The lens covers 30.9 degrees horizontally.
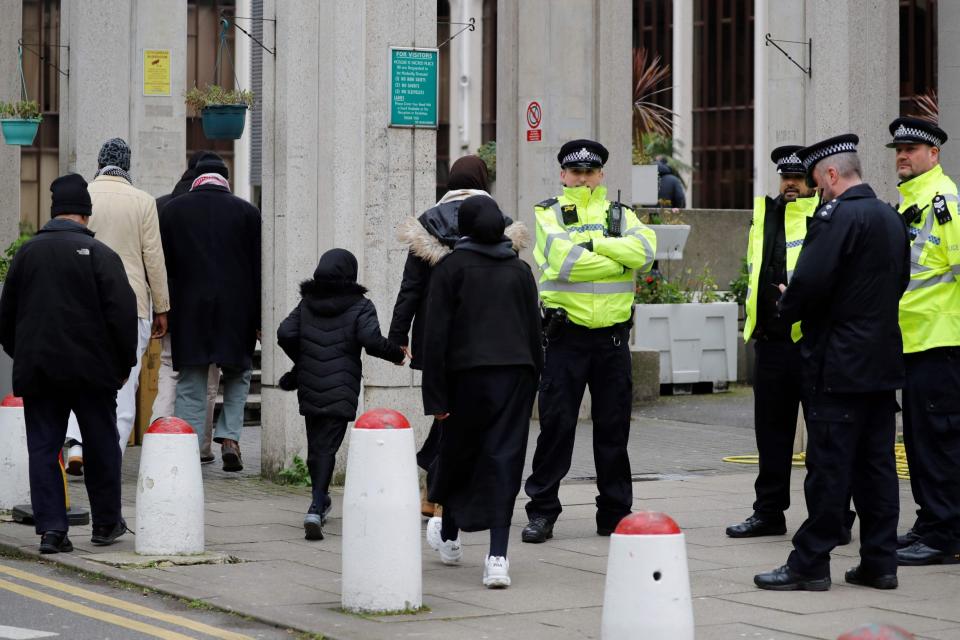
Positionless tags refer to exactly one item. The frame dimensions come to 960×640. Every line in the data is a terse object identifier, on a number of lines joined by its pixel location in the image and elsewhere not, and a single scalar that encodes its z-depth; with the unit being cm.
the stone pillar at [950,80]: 1419
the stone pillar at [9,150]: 2155
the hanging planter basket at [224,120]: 1828
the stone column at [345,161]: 1142
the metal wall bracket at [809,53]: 1479
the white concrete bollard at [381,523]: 731
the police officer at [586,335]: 947
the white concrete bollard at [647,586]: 633
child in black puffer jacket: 962
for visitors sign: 1145
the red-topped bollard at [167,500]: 877
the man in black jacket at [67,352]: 895
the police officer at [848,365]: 783
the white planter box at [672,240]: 2045
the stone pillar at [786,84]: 1797
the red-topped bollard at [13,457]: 1019
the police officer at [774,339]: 937
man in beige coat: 1137
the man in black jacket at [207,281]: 1197
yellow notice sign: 1805
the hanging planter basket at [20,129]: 2067
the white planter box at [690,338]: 1839
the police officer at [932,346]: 878
